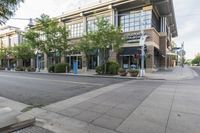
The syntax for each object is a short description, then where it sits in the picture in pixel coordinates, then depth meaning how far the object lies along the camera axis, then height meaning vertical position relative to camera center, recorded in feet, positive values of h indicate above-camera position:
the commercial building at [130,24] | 91.20 +26.42
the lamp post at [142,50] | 63.98 +5.86
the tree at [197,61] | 353.22 +9.34
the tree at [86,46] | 81.59 +9.97
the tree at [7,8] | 17.11 +6.15
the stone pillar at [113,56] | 96.99 +5.30
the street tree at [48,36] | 91.24 +16.18
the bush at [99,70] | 77.46 -2.40
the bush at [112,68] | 75.66 -1.43
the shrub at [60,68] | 92.43 -1.73
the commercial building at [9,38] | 165.81 +28.40
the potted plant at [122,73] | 69.21 -3.41
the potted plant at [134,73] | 65.68 -3.24
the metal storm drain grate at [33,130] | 14.21 -5.72
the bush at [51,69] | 96.45 -2.40
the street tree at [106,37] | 71.82 +12.56
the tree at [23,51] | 120.34 +10.29
